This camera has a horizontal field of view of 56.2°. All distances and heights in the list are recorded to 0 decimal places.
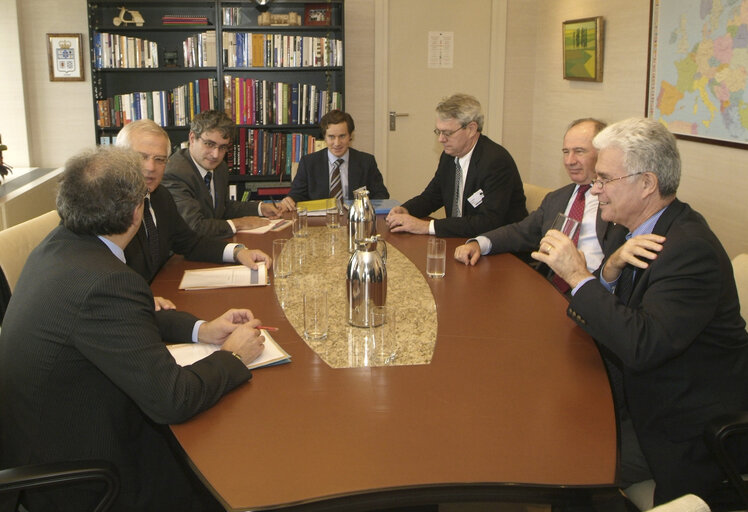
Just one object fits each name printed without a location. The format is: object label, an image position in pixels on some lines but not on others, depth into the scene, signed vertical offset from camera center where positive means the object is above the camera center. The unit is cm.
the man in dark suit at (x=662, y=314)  186 -55
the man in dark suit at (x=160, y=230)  287 -51
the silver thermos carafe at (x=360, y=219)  318 -51
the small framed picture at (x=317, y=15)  571 +73
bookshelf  559 +30
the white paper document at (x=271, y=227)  359 -62
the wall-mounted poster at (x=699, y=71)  379 +20
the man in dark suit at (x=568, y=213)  300 -49
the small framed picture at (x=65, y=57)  570 +40
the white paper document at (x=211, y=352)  186 -67
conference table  133 -69
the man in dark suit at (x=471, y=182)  355 -41
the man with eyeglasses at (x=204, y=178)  352 -37
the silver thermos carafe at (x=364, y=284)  214 -54
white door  621 +30
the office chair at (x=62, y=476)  148 -77
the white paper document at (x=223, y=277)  262 -65
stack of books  554 +67
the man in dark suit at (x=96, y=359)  162 -60
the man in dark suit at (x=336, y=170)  448 -41
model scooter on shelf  554 +69
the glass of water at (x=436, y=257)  271 -58
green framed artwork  525 +44
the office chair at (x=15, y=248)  234 -49
